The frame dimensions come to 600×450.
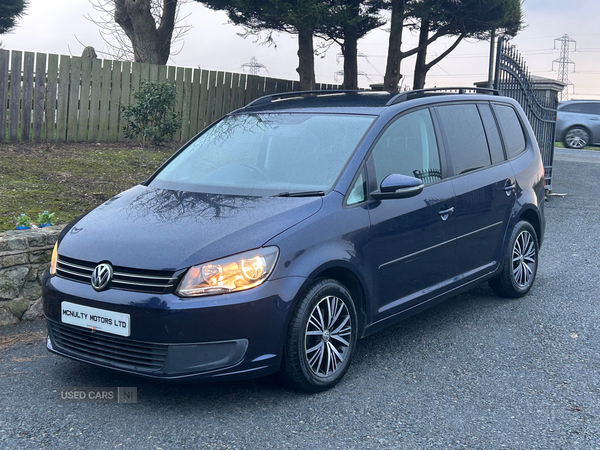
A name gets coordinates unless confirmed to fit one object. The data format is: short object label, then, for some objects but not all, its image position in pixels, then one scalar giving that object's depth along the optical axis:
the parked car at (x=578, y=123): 24.19
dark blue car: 3.70
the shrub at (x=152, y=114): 13.07
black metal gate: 11.47
